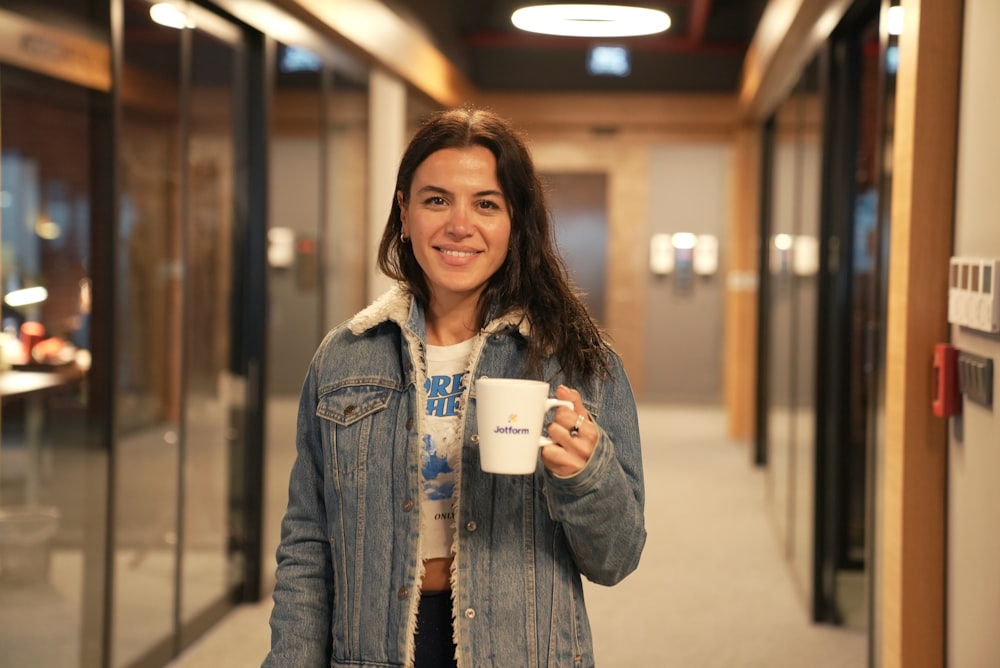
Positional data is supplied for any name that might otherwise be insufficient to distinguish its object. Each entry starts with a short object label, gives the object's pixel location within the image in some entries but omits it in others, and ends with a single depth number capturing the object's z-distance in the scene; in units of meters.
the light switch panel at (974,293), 2.44
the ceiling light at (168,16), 4.53
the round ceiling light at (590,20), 7.61
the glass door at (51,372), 3.49
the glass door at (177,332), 4.43
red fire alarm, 2.85
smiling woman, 1.81
